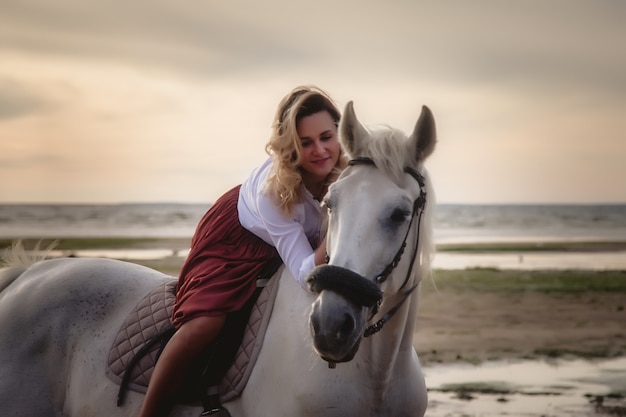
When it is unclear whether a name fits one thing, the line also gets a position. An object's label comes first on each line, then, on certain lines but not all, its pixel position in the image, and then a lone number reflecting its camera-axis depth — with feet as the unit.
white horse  9.09
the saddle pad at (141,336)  12.17
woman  11.11
